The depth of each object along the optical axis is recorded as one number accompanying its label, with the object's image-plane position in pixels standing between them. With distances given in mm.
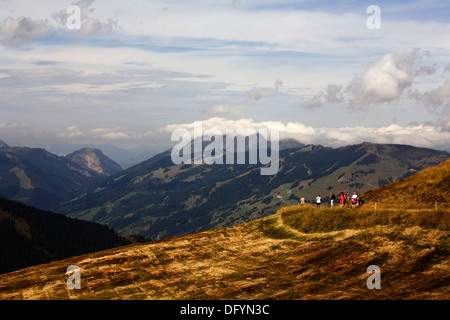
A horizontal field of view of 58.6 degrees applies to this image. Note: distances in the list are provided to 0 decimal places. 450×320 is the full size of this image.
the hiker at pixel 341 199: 57312
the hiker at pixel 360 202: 57112
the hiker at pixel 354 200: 54844
